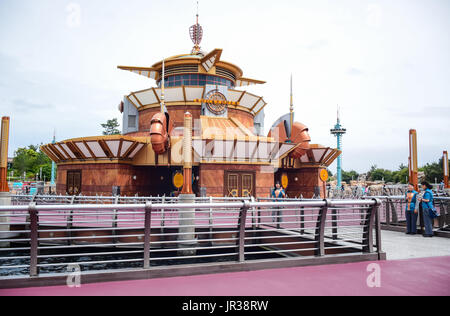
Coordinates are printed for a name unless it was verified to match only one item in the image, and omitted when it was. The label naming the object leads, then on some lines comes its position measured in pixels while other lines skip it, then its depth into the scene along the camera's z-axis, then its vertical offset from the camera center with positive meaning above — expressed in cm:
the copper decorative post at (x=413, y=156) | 990 +79
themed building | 2109 +226
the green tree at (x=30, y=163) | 7325 +339
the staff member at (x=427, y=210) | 930 -90
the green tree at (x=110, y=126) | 6900 +1171
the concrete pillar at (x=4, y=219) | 1038 -157
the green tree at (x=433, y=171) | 6932 +217
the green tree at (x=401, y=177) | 8131 +91
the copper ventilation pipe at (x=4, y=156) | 1048 +72
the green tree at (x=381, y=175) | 9522 +162
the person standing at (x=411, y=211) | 980 -99
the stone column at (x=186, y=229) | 876 -160
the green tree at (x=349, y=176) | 11838 +147
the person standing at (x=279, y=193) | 1471 -67
